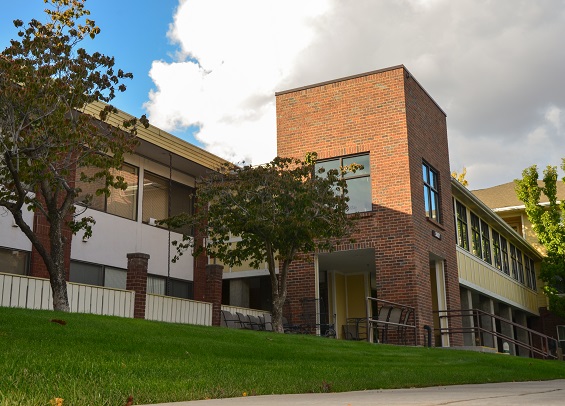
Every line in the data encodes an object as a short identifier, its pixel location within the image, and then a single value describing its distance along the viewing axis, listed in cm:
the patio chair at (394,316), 1845
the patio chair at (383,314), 1848
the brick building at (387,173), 1931
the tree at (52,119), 1159
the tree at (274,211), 1576
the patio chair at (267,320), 2136
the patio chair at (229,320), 1966
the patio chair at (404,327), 1866
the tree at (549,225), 3180
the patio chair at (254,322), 2062
